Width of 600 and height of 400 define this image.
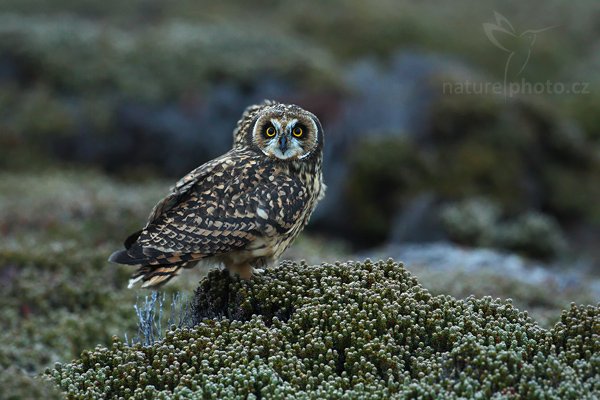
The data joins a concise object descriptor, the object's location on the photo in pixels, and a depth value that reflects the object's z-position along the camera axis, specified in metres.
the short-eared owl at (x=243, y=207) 13.48
